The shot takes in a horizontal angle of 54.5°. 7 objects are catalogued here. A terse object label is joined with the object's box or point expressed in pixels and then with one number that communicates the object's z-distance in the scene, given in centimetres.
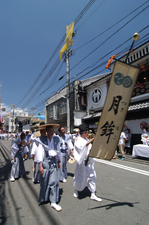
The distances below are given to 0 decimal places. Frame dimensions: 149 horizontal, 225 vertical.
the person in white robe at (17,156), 530
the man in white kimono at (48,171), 318
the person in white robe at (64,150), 498
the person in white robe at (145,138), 862
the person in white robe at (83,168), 342
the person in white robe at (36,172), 449
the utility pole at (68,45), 1086
